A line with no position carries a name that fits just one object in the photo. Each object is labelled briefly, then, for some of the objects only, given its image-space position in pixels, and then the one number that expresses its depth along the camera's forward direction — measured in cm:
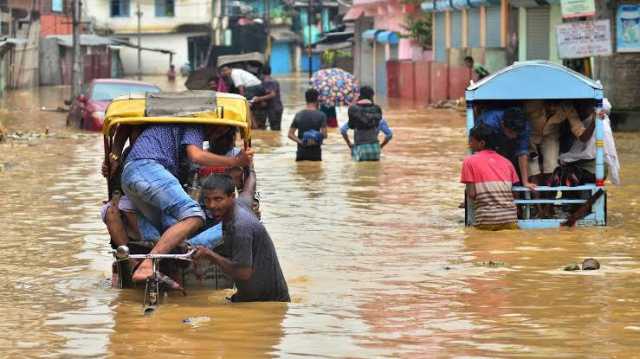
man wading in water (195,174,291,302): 922
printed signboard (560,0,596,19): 2089
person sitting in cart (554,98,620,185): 1462
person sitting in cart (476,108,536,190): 1432
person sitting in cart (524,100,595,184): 1471
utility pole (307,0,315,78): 9222
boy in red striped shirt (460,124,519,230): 1396
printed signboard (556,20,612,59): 2073
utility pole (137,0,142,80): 7749
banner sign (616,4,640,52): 2833
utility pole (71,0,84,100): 4312
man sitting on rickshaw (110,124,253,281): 992
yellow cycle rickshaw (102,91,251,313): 1046
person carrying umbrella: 2845
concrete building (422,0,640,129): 2825
